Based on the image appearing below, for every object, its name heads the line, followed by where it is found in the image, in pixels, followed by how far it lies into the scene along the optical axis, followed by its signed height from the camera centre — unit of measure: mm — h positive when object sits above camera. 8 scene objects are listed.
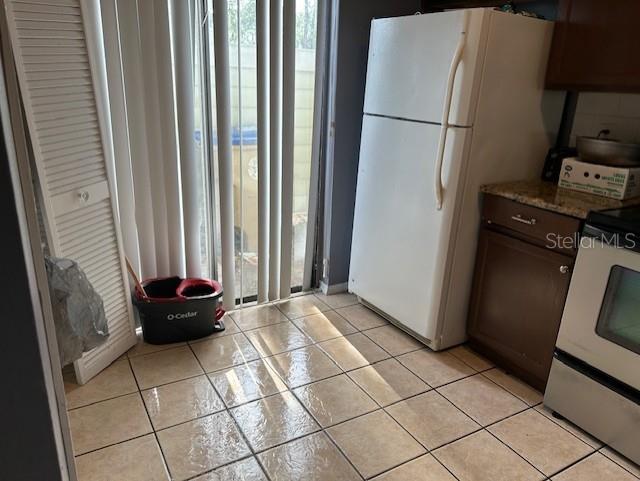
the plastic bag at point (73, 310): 1645 -788
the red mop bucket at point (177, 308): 2430 -1112
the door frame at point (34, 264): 728 -298
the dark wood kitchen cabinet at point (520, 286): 2047 -836
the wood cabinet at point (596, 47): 1961 +217
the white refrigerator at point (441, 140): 2137 -218
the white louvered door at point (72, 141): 1786 -250
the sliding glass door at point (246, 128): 2445 -225
